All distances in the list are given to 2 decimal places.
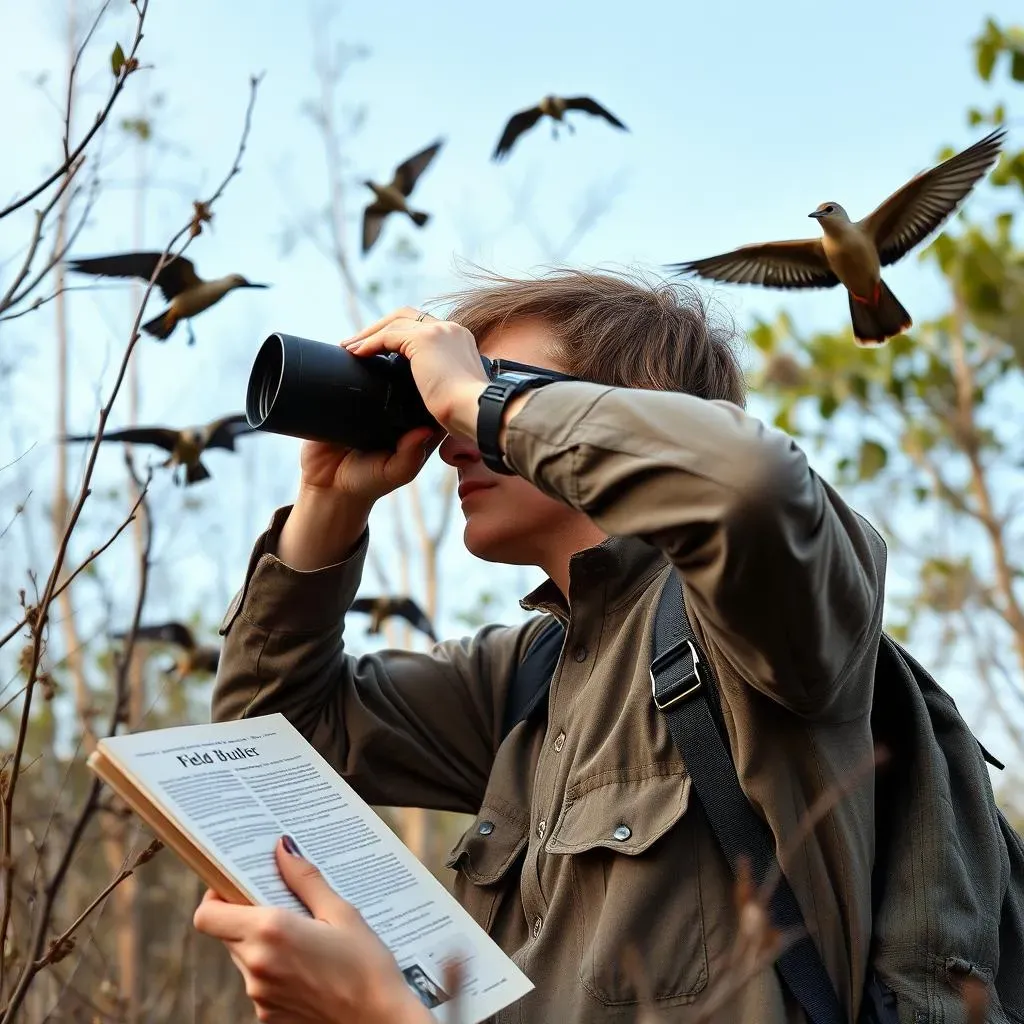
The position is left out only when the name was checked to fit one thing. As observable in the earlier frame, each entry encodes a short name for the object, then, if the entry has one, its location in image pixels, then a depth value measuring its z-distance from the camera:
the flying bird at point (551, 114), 3.23
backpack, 1.28
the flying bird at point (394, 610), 3.31
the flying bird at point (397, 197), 3.30
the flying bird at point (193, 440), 2.38
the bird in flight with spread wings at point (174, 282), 2.14
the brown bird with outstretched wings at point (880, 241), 2.10
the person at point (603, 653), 1.18
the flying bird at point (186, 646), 2.91
